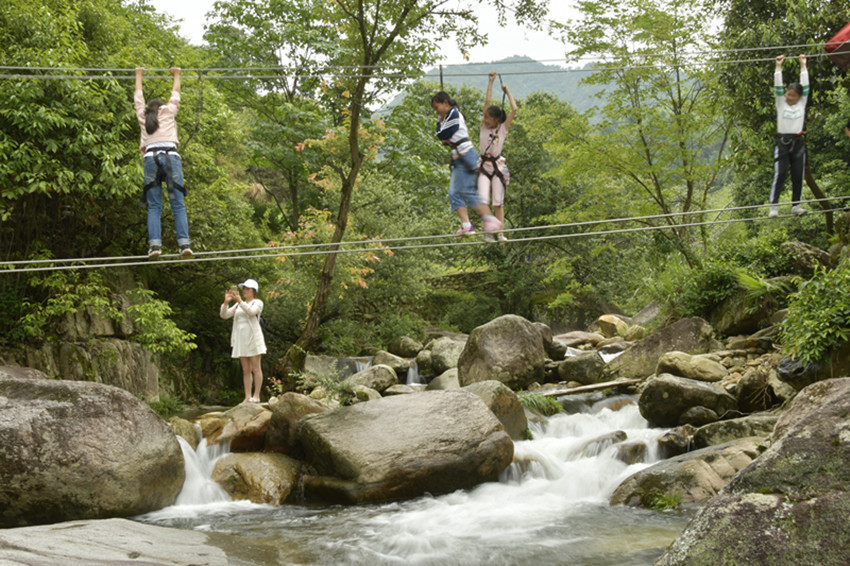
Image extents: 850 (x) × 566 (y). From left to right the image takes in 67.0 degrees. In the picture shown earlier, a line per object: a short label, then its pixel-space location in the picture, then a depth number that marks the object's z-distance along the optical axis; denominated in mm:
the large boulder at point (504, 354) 11797
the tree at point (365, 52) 10969
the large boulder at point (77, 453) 6305
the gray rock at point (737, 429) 7465
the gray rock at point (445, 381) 12711
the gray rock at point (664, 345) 11297
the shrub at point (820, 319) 7480
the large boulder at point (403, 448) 7375
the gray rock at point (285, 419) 8367
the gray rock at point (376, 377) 12305
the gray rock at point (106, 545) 4086
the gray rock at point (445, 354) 14781
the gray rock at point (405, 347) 16828
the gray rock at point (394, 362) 15000
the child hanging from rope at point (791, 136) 7133
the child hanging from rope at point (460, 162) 6855
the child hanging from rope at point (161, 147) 6504
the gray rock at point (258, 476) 7625
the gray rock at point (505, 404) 9133
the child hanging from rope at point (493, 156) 6871
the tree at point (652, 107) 14508
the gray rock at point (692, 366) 9633
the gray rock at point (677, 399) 8633
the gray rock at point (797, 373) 7914
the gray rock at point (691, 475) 6656
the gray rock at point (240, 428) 8430
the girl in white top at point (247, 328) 9030
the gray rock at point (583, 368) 12117
